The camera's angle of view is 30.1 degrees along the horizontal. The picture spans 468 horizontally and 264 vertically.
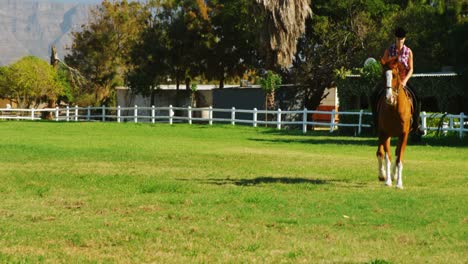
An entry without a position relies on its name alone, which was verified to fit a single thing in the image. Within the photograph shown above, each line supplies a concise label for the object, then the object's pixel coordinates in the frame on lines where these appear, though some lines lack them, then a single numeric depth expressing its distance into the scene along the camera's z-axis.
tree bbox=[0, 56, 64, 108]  79.62
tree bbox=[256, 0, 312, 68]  56.41
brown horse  15.87
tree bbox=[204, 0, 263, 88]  67.56
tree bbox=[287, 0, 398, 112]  57.31
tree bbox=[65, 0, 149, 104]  96.44
